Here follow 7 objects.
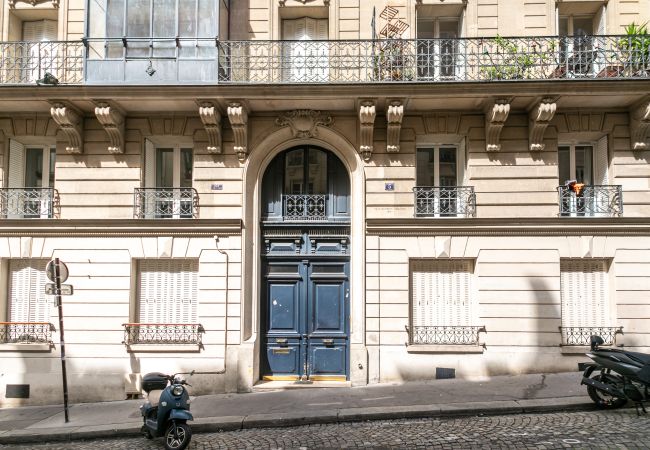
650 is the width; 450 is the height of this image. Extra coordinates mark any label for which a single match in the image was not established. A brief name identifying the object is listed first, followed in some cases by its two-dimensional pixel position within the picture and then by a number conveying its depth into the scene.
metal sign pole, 8.72
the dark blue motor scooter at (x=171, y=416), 6.97
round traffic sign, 8.78
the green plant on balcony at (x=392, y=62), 10.27
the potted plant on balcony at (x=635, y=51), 10.00
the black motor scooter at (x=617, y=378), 7.48
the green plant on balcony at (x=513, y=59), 10.13
